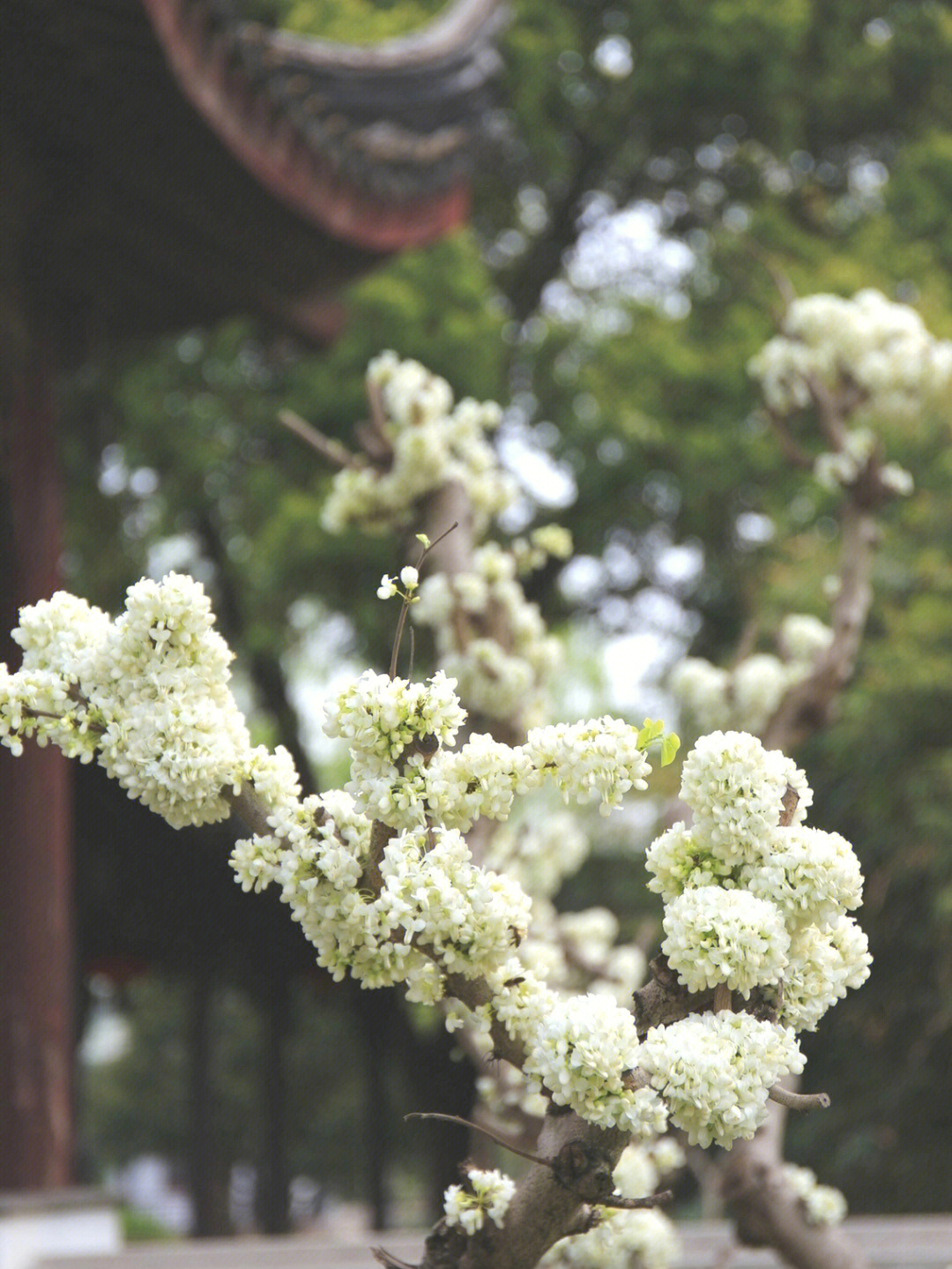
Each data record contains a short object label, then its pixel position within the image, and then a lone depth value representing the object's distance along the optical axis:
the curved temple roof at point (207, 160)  4.97
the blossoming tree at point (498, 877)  1.95
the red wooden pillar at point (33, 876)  5.70
